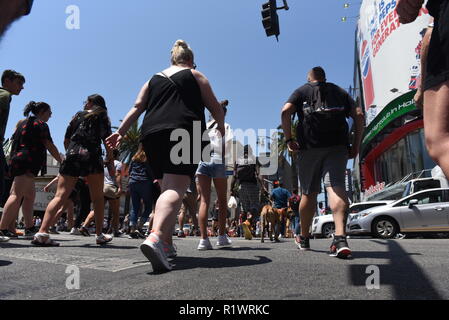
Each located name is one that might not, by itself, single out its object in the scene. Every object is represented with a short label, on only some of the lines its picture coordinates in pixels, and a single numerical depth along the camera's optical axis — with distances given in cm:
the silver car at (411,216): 1057
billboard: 2485
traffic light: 938
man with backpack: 342
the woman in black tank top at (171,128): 246
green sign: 2273
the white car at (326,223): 1428
